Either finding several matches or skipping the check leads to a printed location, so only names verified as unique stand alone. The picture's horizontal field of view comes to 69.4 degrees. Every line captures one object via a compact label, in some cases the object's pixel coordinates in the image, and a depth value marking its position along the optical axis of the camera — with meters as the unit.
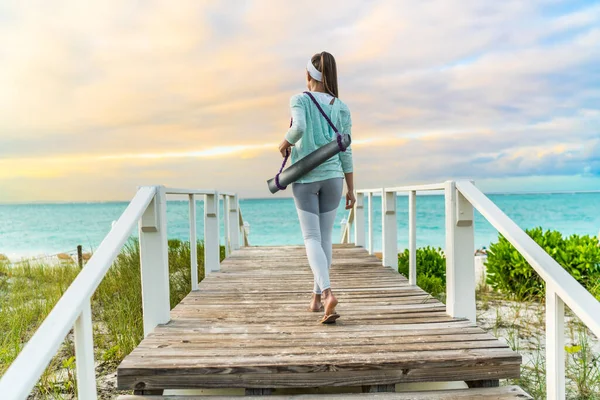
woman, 2.78
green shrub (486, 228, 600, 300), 5.43
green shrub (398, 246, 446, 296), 6.29
